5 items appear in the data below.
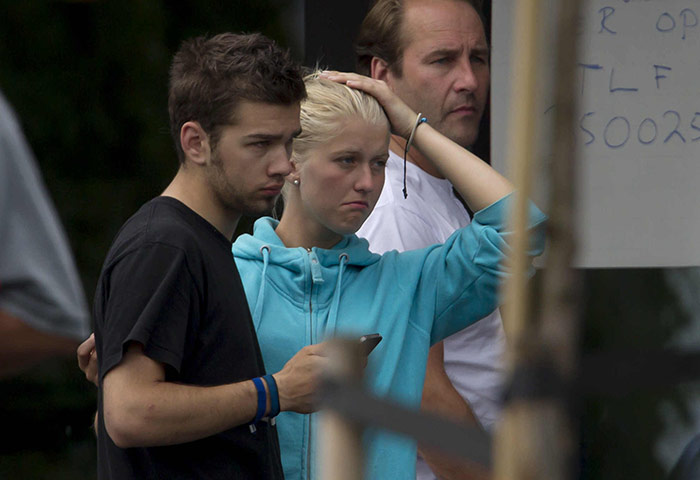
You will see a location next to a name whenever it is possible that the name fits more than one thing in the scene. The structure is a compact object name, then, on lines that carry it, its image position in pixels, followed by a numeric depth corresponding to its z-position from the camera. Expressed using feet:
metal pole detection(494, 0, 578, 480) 18.46
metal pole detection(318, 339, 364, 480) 22.55
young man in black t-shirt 30.16
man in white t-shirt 31.67
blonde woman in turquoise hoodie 31.05
